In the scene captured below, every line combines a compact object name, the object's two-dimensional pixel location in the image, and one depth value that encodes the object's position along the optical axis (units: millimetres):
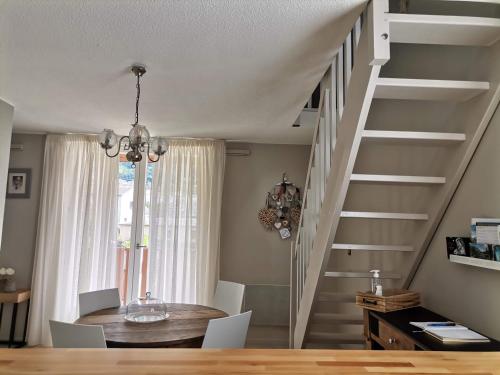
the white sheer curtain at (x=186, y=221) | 3904
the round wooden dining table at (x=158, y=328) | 1921
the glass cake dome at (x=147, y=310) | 2363
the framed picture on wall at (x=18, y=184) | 3977
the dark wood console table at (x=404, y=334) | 1379
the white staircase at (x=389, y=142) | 1546
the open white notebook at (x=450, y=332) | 1424
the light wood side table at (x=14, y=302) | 3506
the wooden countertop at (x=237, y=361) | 704
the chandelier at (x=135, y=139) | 2188
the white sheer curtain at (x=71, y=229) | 3777
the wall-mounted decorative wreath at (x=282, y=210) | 4145
